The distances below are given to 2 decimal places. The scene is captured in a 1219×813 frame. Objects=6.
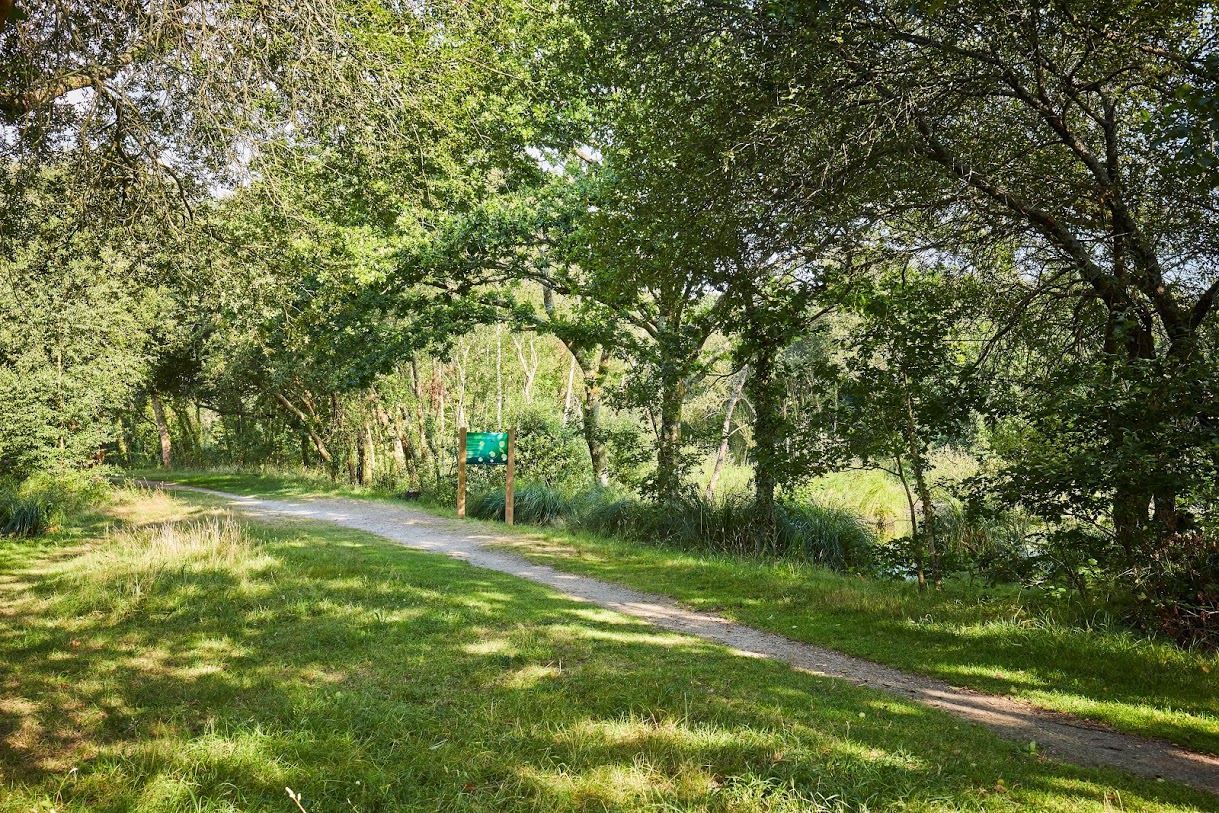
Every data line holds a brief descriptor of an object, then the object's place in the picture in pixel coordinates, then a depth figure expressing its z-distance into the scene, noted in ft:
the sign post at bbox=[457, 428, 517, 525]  47.98
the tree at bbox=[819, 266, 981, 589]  25.05
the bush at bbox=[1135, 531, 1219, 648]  18.61
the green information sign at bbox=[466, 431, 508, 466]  48.01
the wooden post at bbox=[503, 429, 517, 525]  45.60
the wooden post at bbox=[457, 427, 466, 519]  48.42
